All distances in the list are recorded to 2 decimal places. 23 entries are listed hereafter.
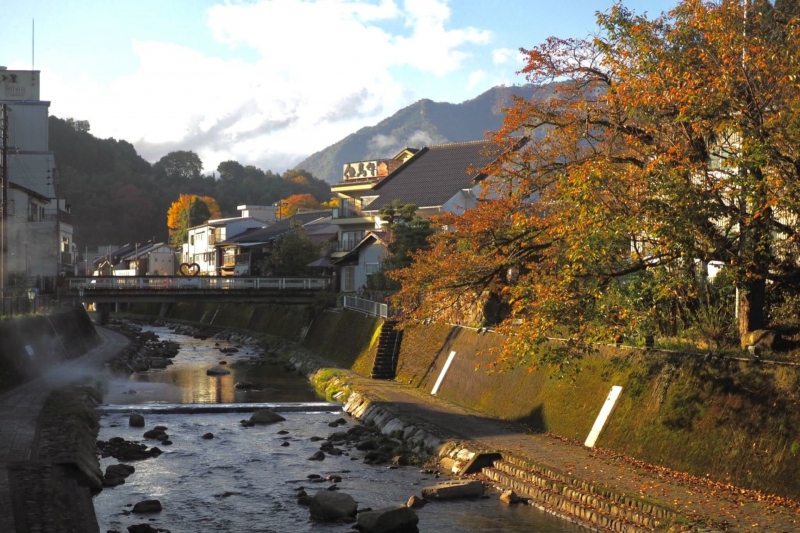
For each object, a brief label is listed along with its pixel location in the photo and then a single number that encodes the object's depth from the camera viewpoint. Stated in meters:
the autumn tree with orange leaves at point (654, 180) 16.41
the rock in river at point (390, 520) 15.98
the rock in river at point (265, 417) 29.45
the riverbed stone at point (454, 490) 18.53
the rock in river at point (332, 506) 17.16
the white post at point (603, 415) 20.53
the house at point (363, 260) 56.84
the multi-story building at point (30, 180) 59.34
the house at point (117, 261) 112.43
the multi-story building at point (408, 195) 57.00
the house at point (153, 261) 109.19
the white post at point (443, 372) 31.78
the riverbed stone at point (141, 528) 15.90
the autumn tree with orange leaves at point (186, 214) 120.25
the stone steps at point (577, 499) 15.02
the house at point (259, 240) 79.25
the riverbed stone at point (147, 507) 17.66
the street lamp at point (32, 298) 41.47
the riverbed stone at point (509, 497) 17.95
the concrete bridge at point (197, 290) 54.19
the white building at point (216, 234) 93.56
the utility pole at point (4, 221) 39.66
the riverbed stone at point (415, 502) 17.95
